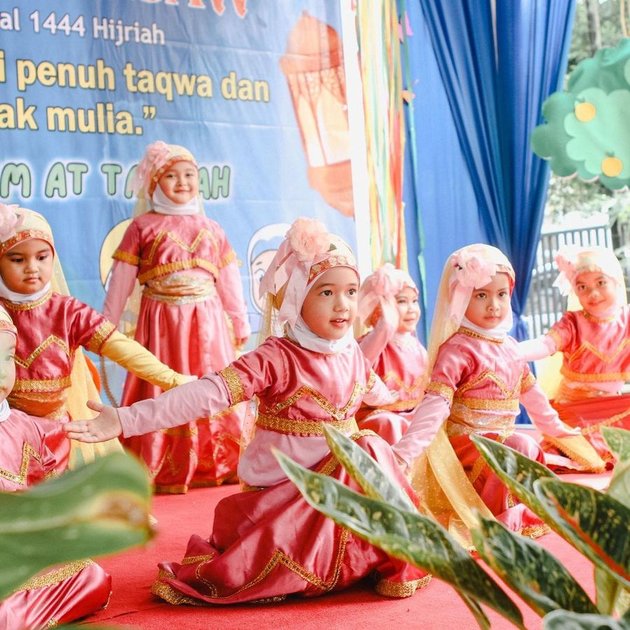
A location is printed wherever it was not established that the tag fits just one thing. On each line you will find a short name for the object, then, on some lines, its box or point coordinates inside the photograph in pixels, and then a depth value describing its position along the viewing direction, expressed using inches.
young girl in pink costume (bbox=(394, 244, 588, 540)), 125.1
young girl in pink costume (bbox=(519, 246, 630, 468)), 176.9
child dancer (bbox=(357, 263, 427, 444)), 140.5
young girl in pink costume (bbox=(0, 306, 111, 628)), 91.4
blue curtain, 248.8
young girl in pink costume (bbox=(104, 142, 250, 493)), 173.6
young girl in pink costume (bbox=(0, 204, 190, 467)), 125.8
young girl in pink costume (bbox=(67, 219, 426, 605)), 102.2
